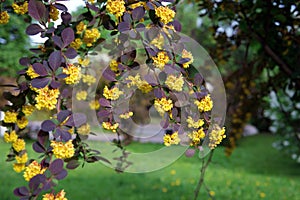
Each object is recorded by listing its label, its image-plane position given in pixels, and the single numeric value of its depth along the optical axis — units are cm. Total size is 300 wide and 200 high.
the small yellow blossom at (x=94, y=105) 142
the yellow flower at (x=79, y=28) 120
